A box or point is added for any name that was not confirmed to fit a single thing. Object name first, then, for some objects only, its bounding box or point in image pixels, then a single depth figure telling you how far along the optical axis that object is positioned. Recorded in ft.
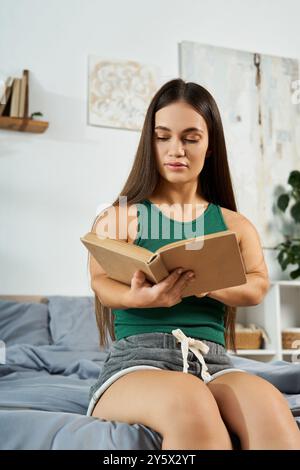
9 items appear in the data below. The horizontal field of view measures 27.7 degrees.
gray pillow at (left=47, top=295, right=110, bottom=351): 8.79
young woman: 3.24
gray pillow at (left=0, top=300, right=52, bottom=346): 8.74
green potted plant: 11.55
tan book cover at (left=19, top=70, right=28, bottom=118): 10.48
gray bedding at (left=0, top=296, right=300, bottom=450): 3.33
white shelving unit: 11.01
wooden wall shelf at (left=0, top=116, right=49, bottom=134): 10.39
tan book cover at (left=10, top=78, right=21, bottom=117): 10.43
